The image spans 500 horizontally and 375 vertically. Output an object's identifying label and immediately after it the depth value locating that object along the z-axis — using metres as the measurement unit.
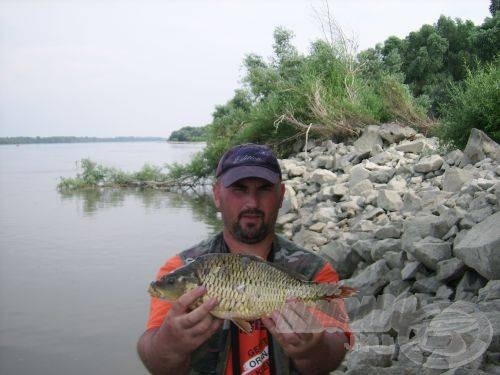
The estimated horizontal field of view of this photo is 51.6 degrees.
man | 2.14
